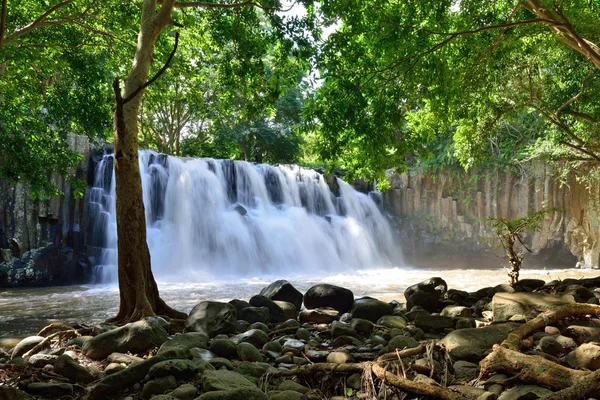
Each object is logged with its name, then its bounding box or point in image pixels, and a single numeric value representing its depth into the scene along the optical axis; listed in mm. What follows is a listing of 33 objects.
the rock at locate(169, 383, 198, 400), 3172
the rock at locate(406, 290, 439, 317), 6898
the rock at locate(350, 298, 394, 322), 6414
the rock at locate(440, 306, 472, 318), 5922
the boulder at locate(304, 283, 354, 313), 7504
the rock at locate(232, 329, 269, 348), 5082
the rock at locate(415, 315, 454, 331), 5340
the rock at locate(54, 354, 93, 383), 3803
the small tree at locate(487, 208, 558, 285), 7945
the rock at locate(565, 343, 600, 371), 3135
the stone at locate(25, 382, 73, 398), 3453
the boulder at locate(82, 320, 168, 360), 4578
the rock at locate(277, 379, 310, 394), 3406
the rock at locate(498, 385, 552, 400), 2716
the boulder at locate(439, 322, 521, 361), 3635
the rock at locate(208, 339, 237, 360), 4539
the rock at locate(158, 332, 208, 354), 4504
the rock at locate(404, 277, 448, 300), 7191
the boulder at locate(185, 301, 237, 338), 5488
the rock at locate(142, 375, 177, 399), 3357
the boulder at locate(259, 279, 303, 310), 7949
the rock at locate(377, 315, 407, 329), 5679
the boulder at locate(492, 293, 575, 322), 4742
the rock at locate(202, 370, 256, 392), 3201
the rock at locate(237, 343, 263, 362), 4410
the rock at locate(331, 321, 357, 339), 5286
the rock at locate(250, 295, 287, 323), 6703
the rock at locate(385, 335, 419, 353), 4195
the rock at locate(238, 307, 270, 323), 6363
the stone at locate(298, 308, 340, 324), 6590
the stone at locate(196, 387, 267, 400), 2932
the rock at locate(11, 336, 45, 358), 4968
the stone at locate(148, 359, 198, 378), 3525
